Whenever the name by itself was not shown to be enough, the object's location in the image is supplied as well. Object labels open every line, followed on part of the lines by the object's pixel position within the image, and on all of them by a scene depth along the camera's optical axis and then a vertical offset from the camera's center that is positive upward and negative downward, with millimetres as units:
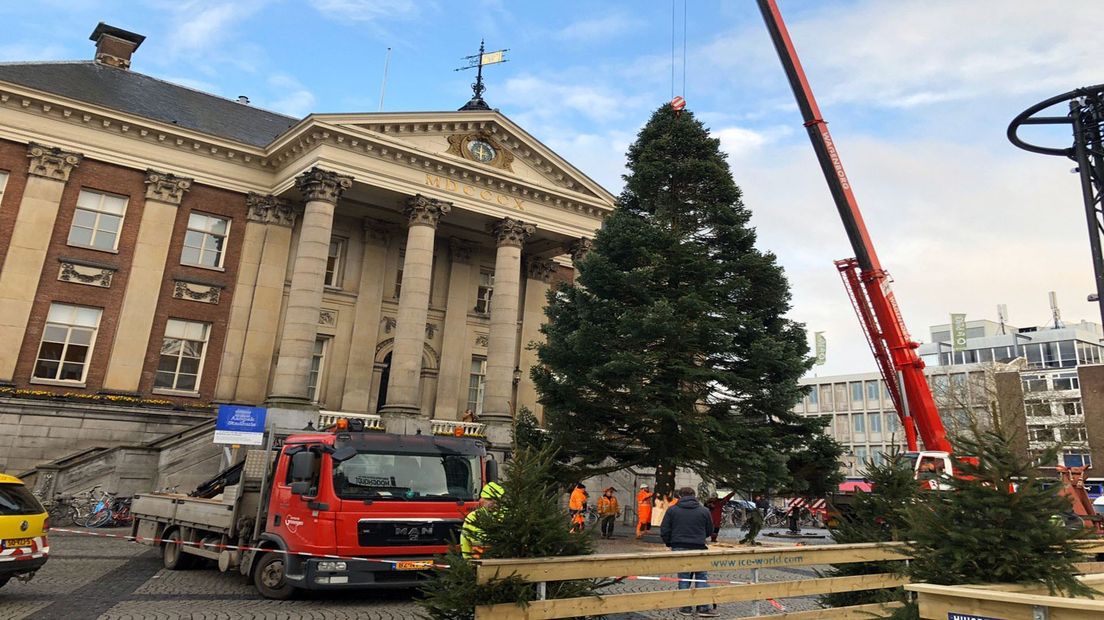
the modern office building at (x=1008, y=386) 47438 +11149
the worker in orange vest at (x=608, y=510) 20922 -705
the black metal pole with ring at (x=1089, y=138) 12109 +6719
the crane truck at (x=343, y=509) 9516 -588
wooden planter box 3575 -484
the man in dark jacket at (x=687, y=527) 9875 -499
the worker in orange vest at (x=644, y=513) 20953 -703
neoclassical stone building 24703 +8219
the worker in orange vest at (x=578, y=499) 19266 -409
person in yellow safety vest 5723 -454
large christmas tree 17578 +3791
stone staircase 21719 -431
